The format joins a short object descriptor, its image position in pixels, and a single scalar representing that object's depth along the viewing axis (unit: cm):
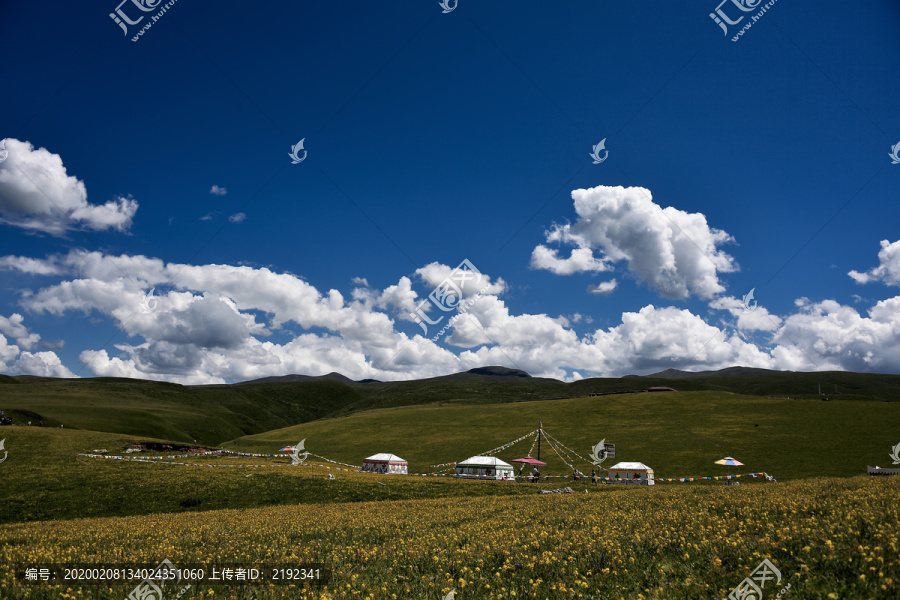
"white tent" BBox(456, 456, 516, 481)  6199
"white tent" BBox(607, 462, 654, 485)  5766
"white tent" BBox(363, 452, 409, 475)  6956
